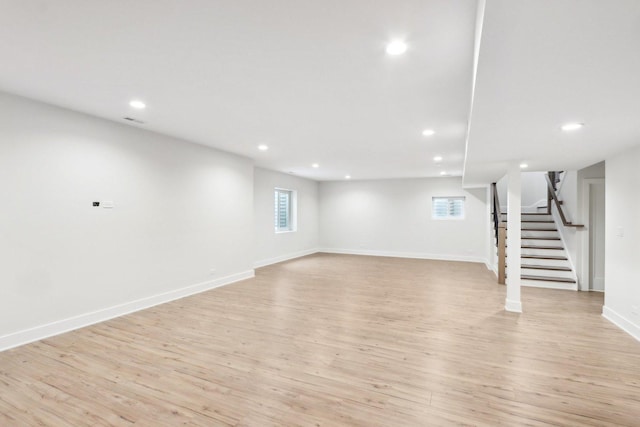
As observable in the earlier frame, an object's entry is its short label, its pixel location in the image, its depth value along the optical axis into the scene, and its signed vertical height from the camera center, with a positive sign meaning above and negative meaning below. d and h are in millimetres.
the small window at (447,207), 8961 +149
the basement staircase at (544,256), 5478 -852
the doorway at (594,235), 5211 -400
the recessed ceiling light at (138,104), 3157 +1153
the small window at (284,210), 8633 +76
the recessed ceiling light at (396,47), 1975 +1099
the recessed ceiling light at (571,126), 2536 +727
